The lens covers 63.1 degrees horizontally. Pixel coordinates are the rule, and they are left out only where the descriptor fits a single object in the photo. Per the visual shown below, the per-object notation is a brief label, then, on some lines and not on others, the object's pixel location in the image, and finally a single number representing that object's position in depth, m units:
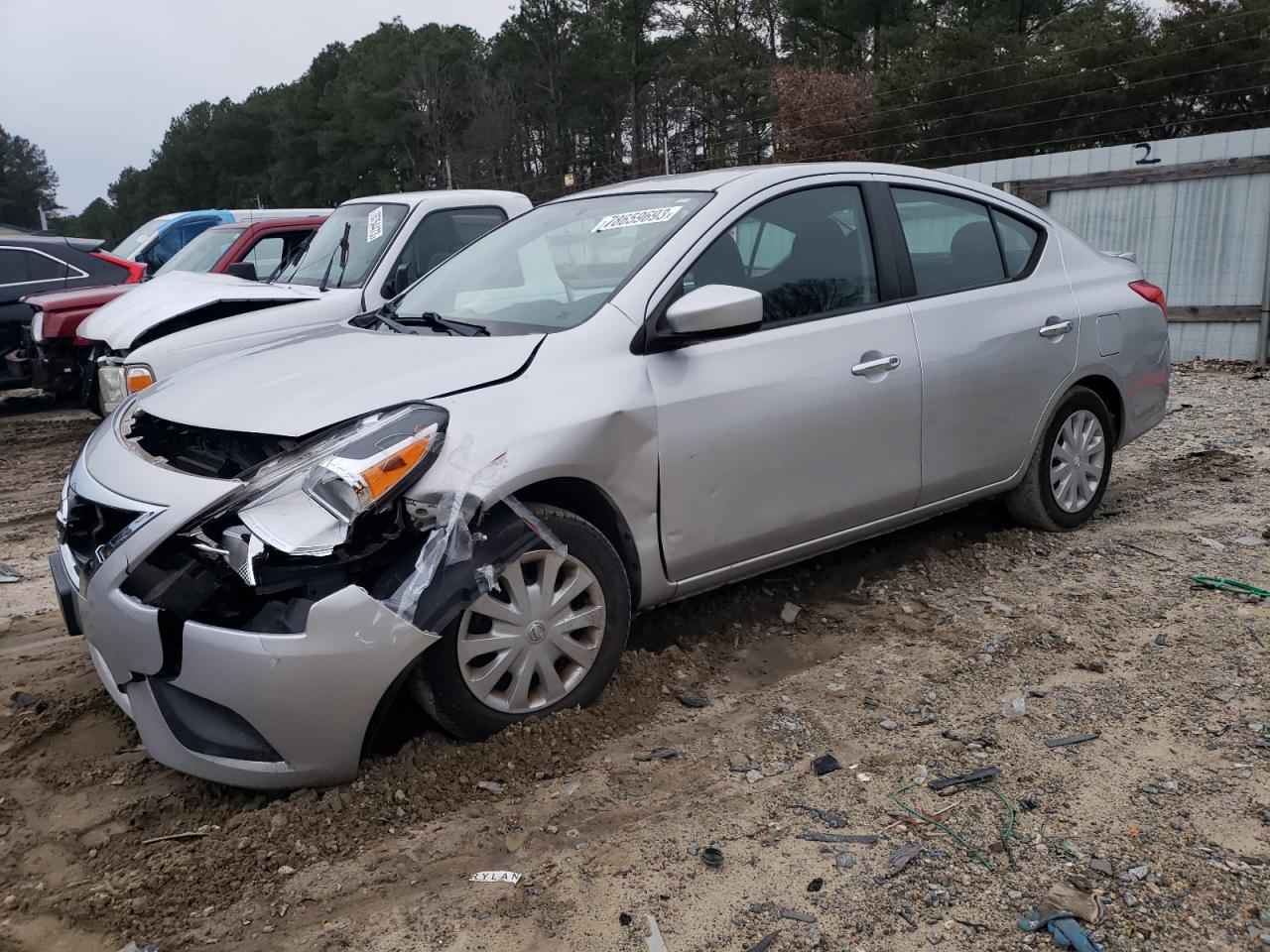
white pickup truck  6.50
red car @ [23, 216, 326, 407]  8.91
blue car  13.00
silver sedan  2.79
